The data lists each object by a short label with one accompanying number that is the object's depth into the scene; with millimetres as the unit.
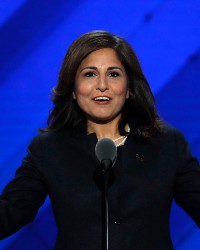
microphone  7395
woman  7670
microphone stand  7381
